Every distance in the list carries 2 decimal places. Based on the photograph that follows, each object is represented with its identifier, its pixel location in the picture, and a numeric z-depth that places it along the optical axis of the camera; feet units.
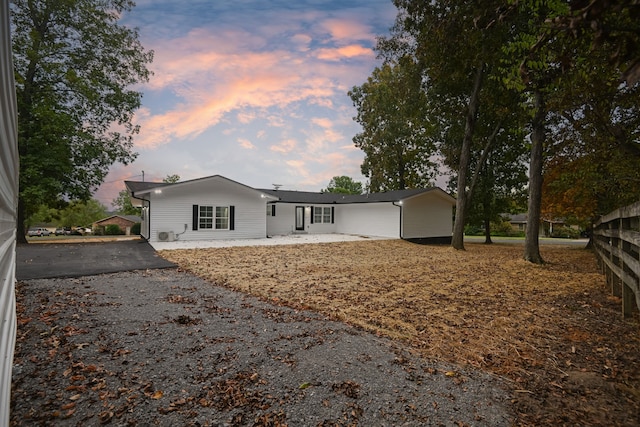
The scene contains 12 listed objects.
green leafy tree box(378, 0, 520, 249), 31.76
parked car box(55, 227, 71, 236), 187.83
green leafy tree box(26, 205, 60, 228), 136.81
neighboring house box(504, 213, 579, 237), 130.46
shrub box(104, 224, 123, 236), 110.22
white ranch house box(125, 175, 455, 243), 51.55
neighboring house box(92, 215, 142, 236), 187.01
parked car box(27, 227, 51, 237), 187.93
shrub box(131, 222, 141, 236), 81.08
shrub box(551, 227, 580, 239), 112.57
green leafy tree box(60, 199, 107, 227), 201.87
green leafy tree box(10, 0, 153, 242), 46.06
